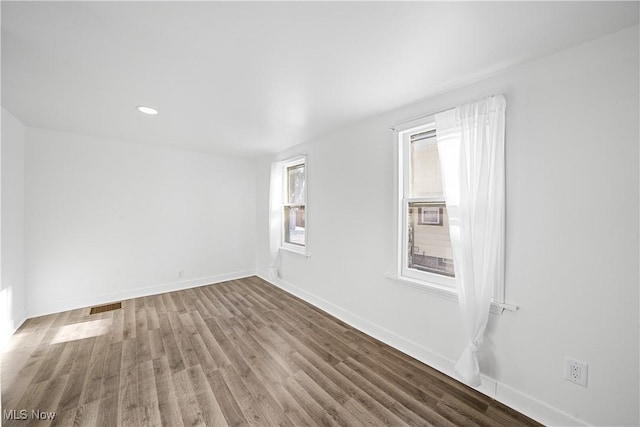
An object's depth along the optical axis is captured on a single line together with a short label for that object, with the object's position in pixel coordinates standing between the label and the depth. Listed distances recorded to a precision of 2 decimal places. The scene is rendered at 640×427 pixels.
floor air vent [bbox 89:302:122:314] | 3.29
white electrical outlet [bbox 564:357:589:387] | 1.48
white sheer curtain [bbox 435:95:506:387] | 1.74
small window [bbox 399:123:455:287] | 2.21
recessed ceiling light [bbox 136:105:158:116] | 2.44
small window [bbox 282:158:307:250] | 4.00
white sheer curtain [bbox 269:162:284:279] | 4.28
